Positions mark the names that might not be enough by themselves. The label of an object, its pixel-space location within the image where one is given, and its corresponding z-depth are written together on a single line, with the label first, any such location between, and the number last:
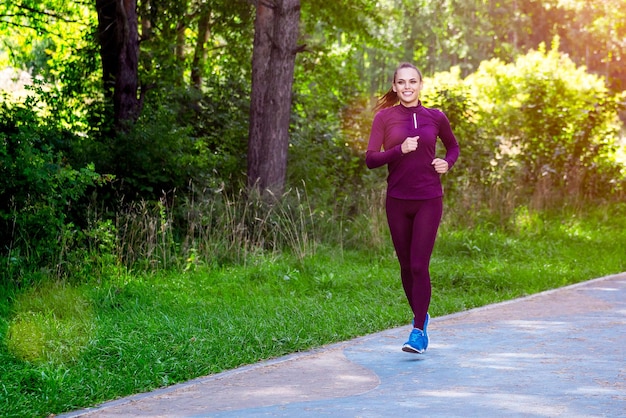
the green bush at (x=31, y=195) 10.59
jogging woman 7.36
